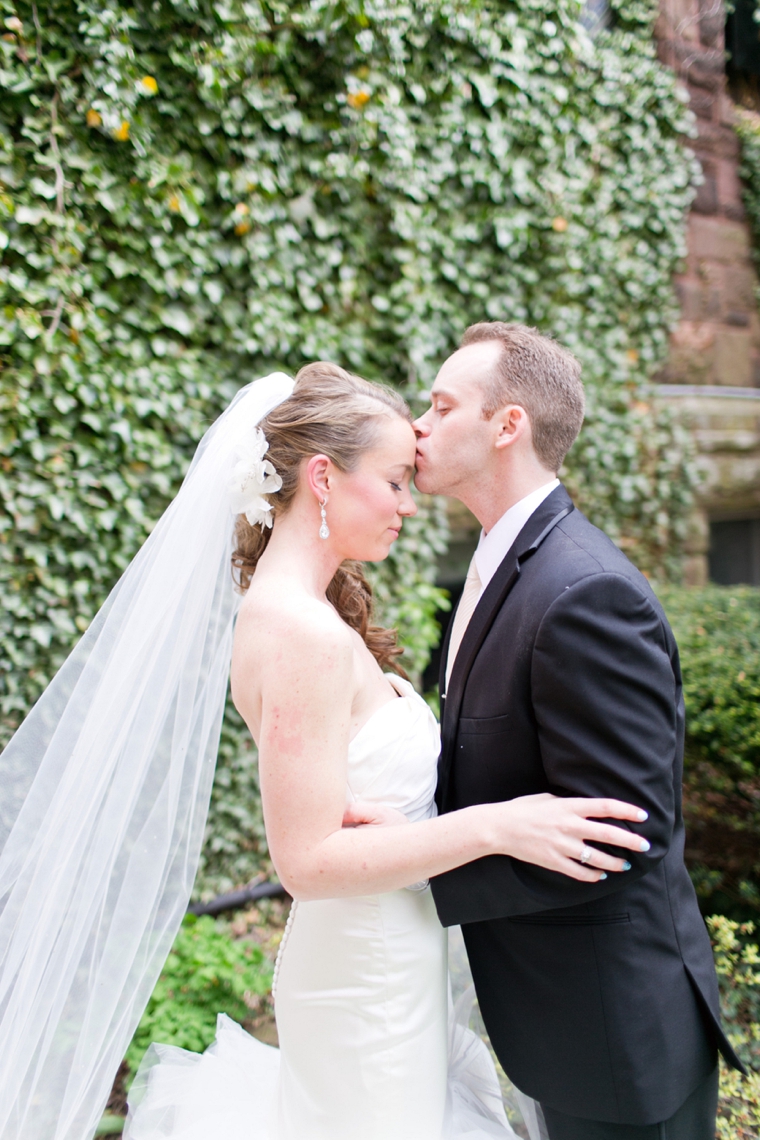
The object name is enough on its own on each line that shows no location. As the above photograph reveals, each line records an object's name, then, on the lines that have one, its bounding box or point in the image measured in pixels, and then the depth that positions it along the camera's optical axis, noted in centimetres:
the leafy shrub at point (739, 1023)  237
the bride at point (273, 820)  150
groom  149
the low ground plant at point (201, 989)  252
